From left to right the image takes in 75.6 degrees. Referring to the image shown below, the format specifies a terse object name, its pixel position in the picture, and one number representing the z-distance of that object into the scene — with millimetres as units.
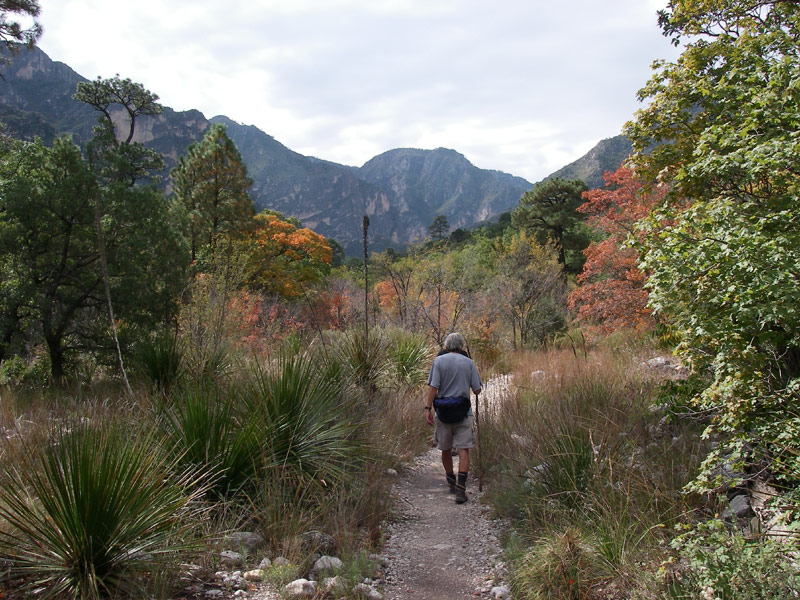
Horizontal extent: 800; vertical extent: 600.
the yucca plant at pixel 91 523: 2828
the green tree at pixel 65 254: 9422
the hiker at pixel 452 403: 6051
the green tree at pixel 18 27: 9941
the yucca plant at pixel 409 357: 10023
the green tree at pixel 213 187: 24842
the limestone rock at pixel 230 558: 3561
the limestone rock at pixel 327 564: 3662
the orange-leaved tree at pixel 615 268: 12469
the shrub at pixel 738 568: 2518
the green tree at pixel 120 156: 10945
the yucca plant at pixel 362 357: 8250
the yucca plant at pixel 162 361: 7582
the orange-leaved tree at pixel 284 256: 26828
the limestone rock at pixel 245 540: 3761
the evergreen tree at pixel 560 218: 36375
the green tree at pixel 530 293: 20422
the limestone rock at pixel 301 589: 3201
